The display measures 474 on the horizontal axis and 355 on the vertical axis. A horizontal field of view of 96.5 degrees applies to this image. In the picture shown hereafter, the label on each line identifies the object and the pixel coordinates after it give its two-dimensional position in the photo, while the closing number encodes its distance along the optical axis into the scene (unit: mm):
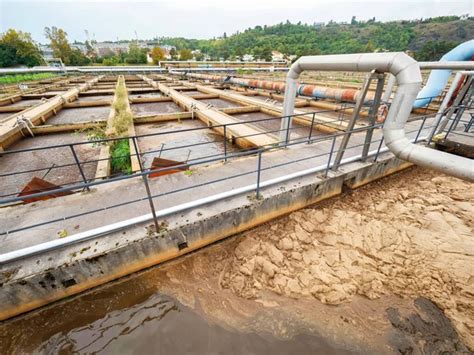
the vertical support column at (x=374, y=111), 3908
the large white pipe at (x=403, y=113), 2887
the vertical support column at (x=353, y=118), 3771
